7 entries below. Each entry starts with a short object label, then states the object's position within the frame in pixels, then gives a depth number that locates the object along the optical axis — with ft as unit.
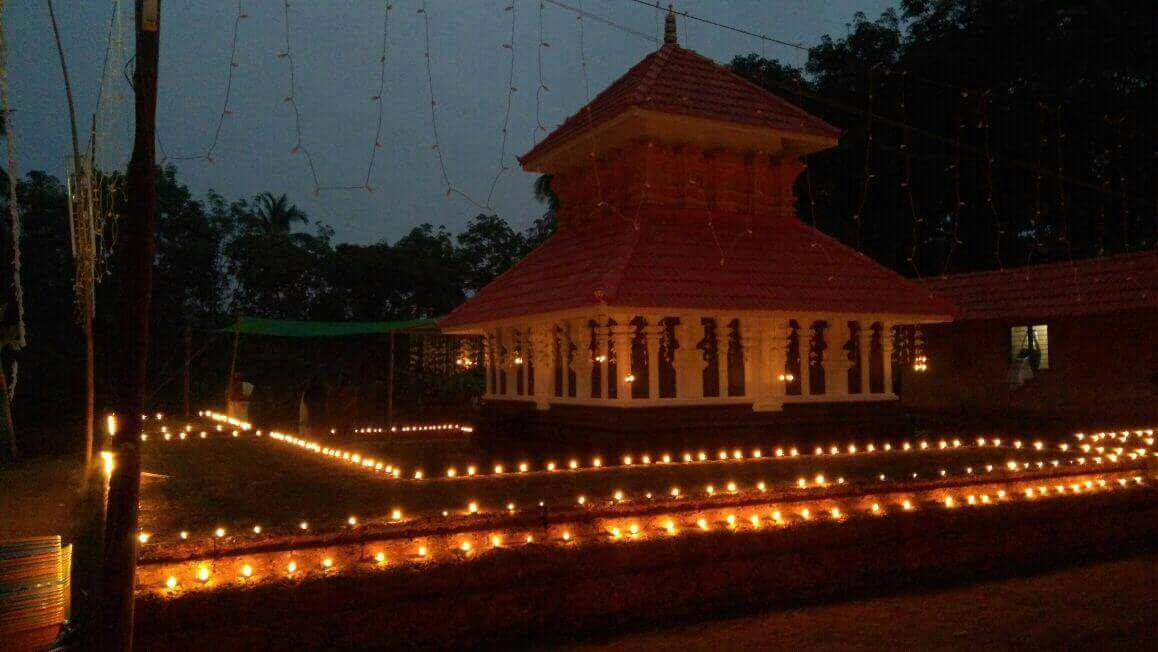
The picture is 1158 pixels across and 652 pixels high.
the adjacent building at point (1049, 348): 49.08
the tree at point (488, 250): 91.81
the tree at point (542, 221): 94.53
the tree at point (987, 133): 64.85
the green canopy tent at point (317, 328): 54.70
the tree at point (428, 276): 85.47
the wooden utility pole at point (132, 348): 11.91
